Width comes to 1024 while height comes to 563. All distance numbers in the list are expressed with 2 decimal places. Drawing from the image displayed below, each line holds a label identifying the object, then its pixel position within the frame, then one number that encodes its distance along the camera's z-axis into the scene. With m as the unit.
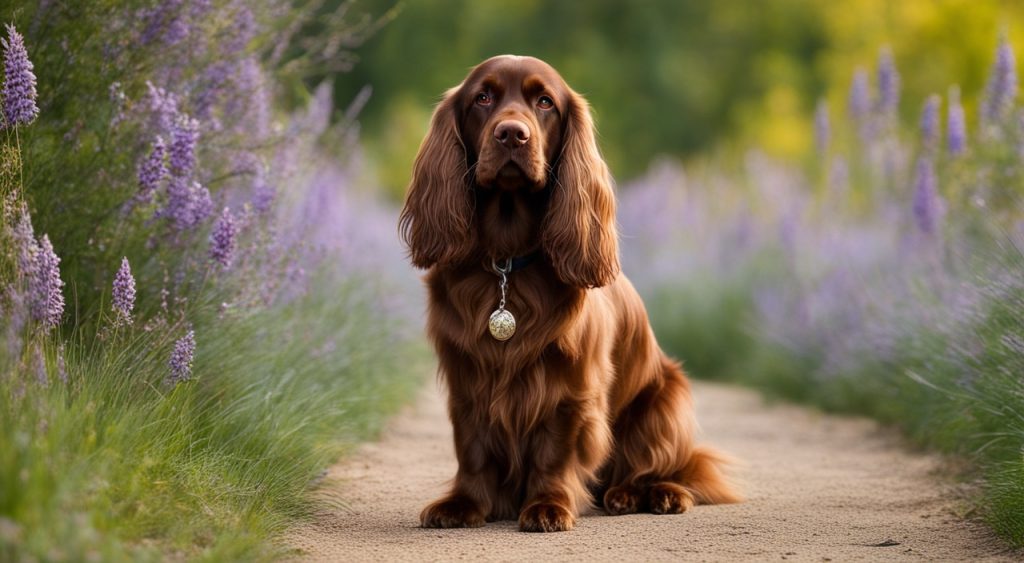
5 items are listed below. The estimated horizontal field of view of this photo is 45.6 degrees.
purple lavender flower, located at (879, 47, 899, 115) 7.41
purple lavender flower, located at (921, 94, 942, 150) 6.65
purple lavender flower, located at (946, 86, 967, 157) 6.25
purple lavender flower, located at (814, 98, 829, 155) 8.53
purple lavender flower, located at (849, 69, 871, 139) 7.93
